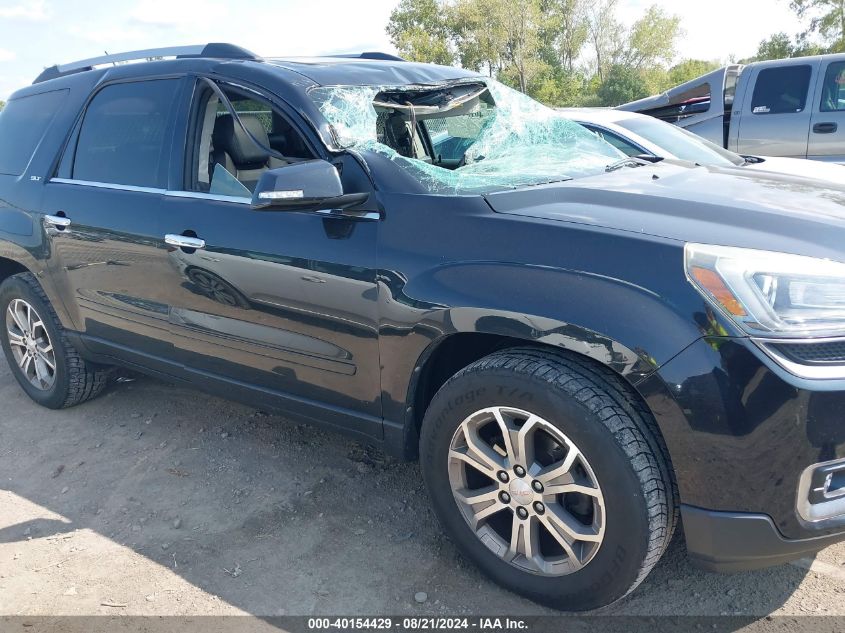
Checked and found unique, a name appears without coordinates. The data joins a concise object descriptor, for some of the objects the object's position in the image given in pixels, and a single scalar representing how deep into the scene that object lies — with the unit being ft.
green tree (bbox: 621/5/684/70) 160.86
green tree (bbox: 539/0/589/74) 161.07
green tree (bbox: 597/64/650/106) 126.11
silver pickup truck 25.53
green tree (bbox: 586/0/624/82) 162.40
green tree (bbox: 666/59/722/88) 148.46
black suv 6.22
